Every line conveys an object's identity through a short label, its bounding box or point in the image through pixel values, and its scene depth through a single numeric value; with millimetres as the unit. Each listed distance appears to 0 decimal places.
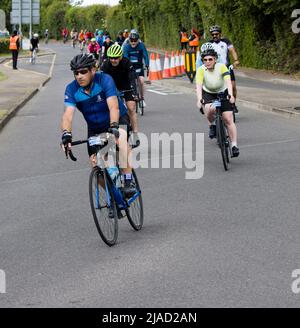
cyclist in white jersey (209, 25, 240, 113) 17109
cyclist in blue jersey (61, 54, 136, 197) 8148
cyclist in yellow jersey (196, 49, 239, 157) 12602
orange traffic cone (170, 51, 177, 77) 35531
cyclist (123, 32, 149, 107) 19094
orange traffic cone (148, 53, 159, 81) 34094
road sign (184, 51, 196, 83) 31406
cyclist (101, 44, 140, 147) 14130
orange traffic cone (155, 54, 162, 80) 34188
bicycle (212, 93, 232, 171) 12156
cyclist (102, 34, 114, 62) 32556
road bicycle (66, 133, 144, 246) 7996
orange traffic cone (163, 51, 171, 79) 34969
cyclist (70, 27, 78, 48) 84562
